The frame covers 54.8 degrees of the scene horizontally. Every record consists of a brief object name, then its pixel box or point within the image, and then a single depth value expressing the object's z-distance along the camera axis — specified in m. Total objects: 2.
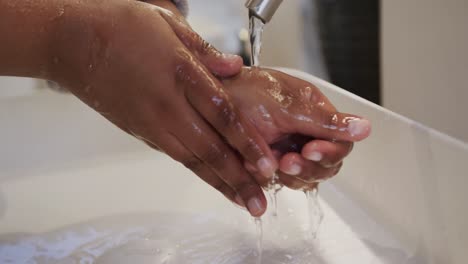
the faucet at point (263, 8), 0.40
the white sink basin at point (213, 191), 0.41
